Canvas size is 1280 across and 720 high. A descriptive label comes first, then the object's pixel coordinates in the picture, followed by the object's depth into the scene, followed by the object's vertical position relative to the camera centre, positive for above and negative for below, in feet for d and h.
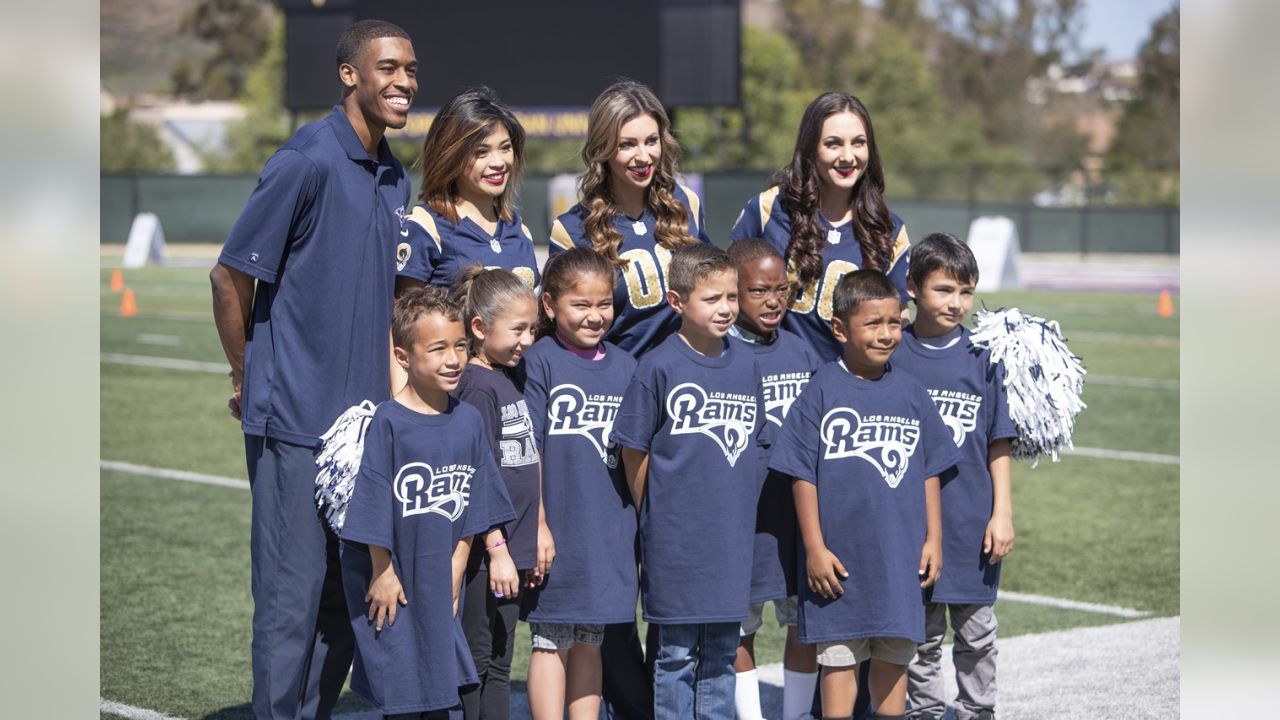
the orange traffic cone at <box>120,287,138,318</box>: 65.31 +1.55
